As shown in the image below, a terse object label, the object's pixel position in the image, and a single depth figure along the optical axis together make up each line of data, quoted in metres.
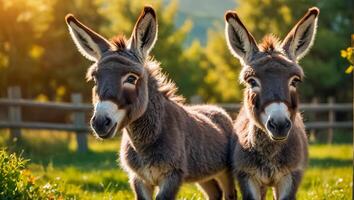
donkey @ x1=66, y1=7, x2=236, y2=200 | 6.30
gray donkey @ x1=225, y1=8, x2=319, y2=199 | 6.46
